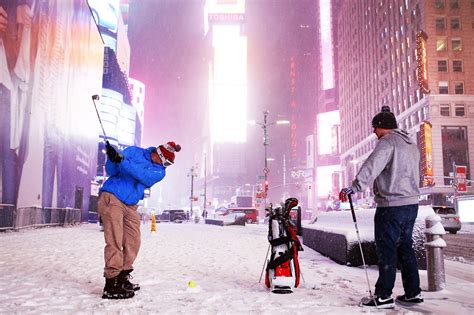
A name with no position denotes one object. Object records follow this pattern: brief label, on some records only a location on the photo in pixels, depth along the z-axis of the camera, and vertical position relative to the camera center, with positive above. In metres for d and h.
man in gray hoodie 4.39 -0.04
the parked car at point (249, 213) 41.72 -1.21
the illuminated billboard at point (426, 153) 51.94 +6.31
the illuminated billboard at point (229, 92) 160.12 +42.79
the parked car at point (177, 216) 45.53 -1.66
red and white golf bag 5.14 -0.66
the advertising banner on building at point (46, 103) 18.84 +5.66
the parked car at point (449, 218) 21.92 -0.86
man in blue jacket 4.71 -0.01
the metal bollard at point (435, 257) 5.34 -0.73
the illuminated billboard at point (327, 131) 117.62 +20.84
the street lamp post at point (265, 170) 30.33 +2.32
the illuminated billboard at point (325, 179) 117.68 +6.76
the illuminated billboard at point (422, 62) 54.15 +18.82
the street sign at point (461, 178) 41.28 +2.48
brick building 53.50 +18.10
